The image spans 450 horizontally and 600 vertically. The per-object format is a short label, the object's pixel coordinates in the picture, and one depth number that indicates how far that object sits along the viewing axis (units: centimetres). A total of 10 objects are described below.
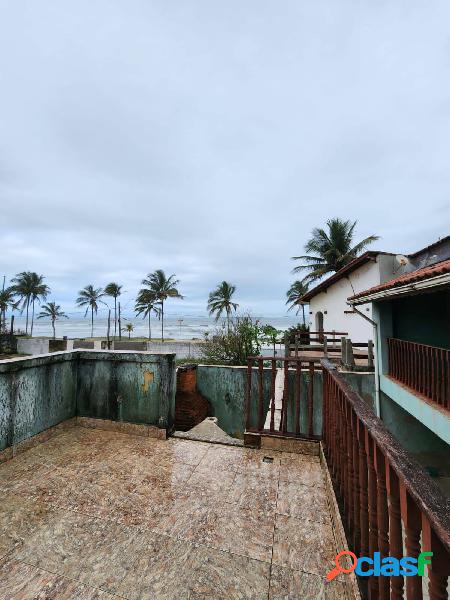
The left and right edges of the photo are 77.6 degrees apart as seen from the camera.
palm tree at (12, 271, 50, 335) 4450
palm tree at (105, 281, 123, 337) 4316
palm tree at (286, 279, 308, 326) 3170
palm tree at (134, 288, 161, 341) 3841
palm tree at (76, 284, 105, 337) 4819
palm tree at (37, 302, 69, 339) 4997
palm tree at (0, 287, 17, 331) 4215
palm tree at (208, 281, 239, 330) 3472
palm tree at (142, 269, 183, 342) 3838
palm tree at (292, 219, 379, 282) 2078
